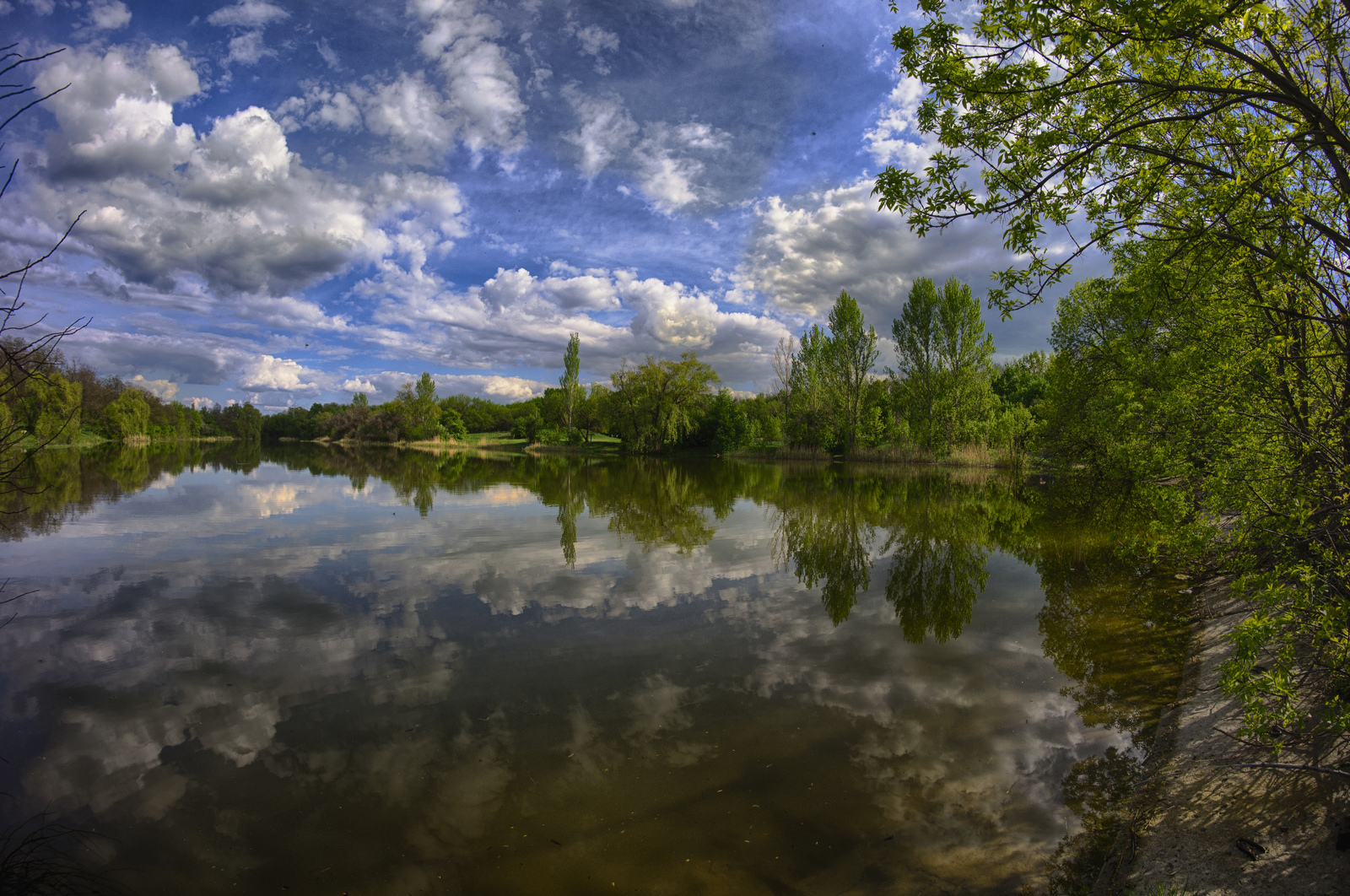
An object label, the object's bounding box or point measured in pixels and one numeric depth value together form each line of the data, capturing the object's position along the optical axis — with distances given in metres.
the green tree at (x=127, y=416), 62.34
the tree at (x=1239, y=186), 3.21
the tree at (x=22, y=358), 3.04
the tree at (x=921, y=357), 40.69
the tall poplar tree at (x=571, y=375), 60.50
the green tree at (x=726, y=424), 53.28
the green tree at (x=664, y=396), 51.75
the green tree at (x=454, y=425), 77.62
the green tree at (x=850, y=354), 43.50
